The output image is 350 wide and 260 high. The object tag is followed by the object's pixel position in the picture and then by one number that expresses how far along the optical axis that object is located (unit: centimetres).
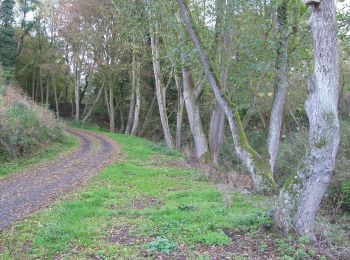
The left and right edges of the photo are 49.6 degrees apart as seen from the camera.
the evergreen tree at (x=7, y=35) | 3794
